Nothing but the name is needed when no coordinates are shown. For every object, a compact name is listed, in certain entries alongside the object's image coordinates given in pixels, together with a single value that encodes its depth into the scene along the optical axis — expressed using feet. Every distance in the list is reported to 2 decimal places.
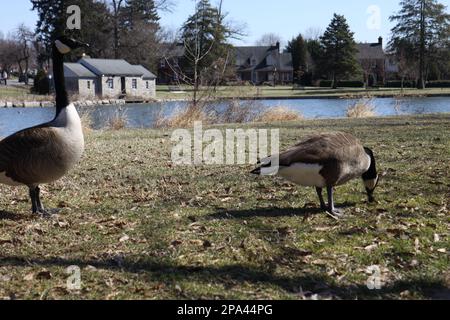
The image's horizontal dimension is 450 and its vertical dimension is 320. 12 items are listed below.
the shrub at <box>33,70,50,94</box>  190.70
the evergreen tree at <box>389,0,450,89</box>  218.38
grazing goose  16.93
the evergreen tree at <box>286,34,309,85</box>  285.39
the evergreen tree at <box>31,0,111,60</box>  204.33
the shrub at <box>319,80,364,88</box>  230.09
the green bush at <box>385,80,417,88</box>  222.89
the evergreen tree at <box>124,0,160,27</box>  233.35
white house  193.36
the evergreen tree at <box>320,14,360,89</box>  218.59
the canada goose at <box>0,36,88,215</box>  17.25
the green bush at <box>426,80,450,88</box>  220.23
